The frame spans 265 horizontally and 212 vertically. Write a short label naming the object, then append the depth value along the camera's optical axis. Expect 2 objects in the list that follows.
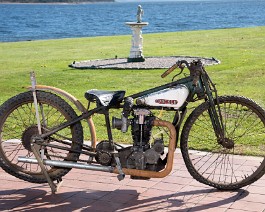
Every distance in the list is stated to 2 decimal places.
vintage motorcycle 5.39
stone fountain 16.83
